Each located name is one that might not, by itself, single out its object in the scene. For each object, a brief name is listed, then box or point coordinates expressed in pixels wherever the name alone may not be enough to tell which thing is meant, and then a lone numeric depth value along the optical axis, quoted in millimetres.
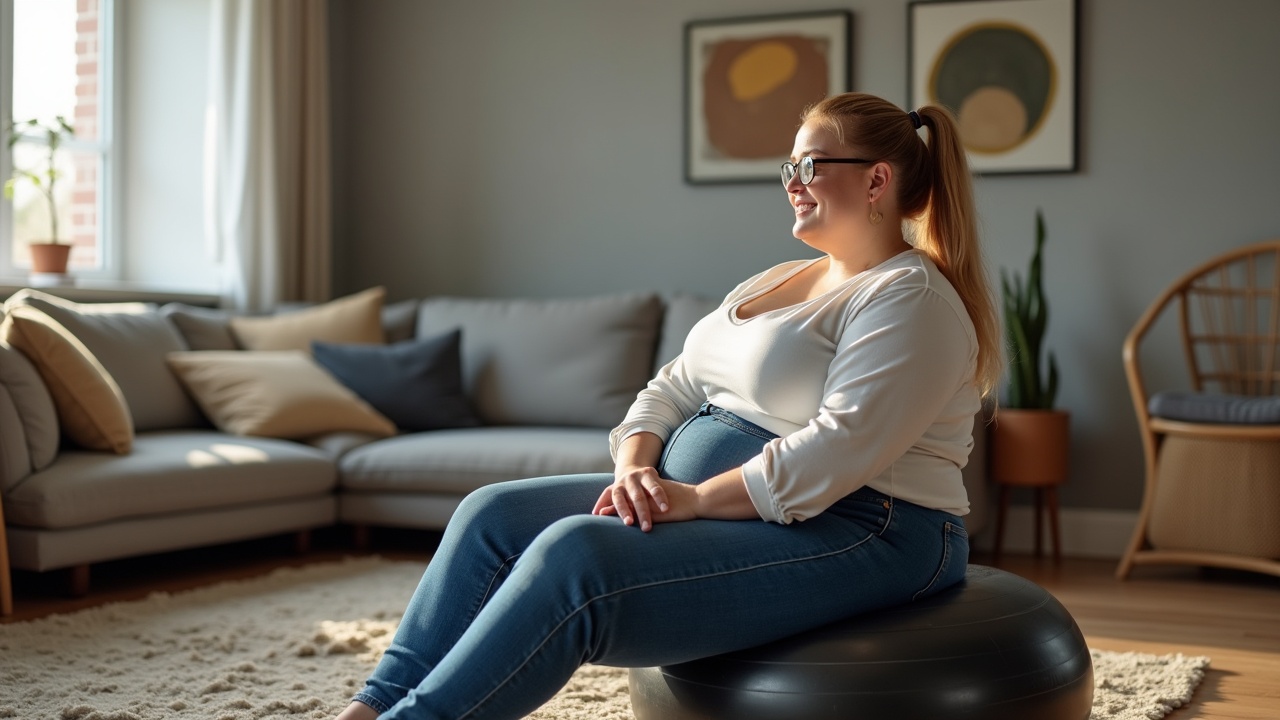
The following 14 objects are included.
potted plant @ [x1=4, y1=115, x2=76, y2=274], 4055
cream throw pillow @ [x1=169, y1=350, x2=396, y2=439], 3816
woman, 1454
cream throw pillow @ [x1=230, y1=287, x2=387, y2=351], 4293
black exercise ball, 1626
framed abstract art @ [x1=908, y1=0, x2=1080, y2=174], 4113
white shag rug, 2230
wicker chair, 3549
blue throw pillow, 4121
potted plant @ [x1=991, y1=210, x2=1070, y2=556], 3887
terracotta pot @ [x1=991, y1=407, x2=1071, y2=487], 3887
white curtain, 4660
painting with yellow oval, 4391
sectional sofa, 3133
